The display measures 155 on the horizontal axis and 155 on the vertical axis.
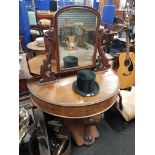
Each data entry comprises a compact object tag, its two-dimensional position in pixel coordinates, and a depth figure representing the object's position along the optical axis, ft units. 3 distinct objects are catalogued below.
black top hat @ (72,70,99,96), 3.35
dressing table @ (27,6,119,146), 3.26
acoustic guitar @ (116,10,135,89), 6.46
